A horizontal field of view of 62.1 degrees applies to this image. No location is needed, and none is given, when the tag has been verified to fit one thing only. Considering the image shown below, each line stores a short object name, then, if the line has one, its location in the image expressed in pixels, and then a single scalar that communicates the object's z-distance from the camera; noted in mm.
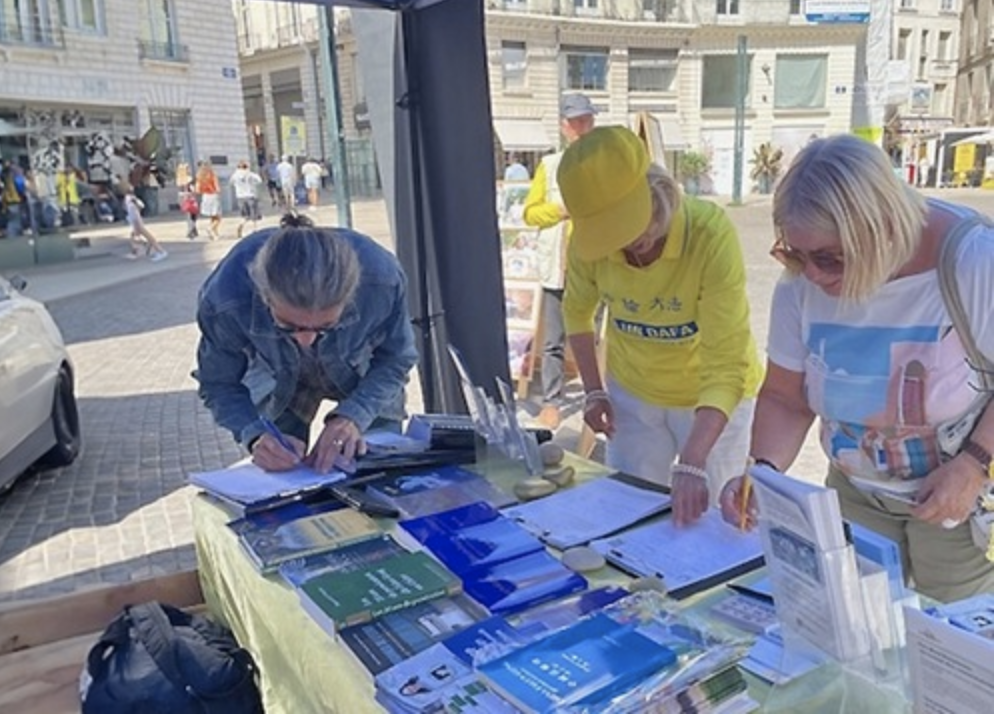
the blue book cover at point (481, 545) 1280
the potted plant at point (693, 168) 27359
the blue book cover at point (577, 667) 868
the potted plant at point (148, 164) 18152
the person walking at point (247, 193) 15000
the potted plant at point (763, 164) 27064
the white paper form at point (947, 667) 731
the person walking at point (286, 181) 16817
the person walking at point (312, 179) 17438
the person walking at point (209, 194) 14633
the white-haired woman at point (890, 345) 1228
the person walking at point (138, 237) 12820
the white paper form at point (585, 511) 1412
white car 3494
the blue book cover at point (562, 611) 1068
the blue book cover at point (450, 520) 1407
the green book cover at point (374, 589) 1136
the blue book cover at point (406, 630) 1044
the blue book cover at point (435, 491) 1544
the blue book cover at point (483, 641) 998
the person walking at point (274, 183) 19403
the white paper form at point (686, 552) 1230
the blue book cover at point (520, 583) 1154
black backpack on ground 1403
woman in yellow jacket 1614
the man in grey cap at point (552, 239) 4227
